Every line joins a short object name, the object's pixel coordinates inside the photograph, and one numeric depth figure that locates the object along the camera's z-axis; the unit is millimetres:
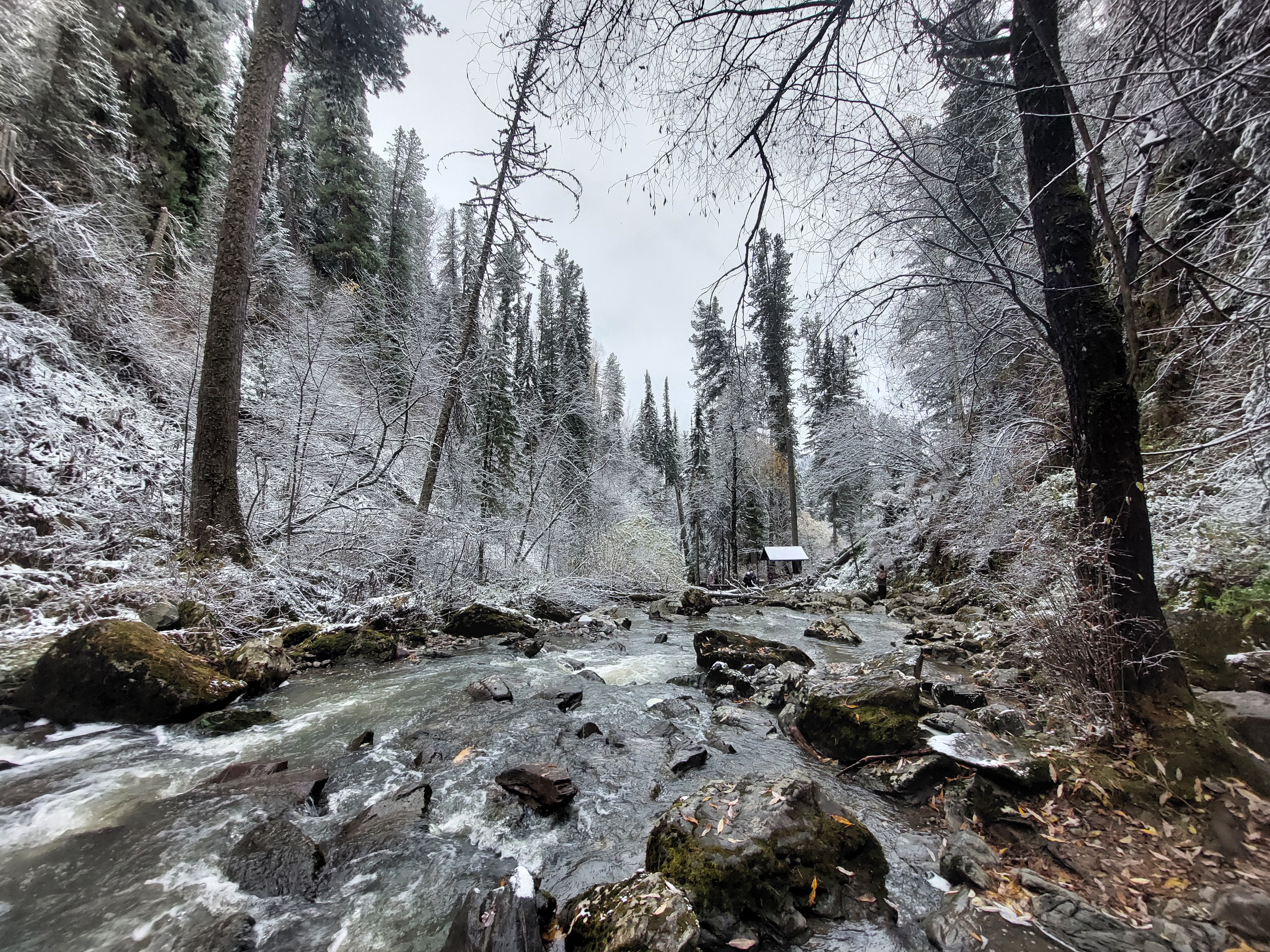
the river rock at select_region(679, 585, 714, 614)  14703
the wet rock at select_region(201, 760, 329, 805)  3371
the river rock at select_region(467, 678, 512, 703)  5629
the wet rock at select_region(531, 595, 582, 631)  11648
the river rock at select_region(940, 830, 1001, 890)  2383
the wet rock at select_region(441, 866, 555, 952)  2078
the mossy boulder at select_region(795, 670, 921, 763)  3834
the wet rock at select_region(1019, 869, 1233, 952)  1787
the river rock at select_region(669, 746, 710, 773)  4000
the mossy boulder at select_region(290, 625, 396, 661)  6473
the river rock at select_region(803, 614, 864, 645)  9445
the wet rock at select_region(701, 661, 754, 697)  6109
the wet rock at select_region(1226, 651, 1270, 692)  2885
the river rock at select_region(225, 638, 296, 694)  5195
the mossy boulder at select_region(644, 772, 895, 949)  2279
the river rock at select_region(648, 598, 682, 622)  13711
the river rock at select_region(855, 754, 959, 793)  3379
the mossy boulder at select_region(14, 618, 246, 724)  4035
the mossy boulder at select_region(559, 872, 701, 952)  1988
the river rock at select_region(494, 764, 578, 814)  3488
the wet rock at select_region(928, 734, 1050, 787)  2797
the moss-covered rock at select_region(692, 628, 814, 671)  7020
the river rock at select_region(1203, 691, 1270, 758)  2412
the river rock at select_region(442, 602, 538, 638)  9180
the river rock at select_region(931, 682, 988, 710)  4496
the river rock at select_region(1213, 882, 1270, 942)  1759
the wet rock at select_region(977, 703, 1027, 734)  3438
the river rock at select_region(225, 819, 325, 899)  2590
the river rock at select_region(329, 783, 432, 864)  3010
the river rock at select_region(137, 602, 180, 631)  5016
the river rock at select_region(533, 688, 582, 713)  5507
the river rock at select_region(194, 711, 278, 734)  4316
